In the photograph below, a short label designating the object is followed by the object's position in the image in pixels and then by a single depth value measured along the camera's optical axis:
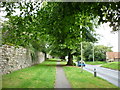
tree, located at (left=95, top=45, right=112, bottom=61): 36.39
